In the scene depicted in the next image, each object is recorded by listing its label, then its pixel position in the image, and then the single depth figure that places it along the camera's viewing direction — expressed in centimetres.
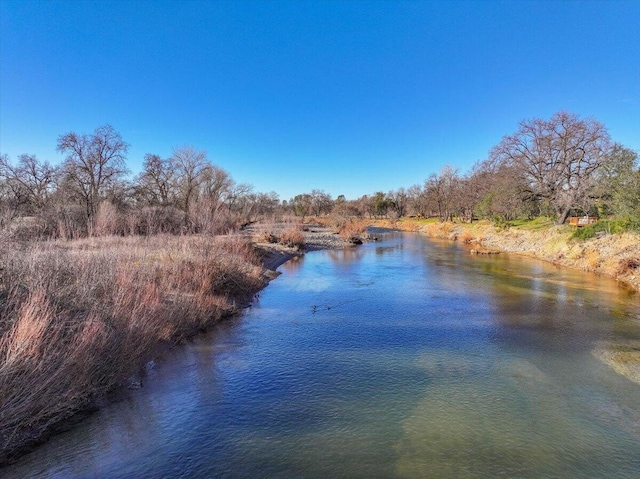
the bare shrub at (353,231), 4106
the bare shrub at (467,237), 3902
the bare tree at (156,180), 4662
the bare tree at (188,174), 4575
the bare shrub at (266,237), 3030
